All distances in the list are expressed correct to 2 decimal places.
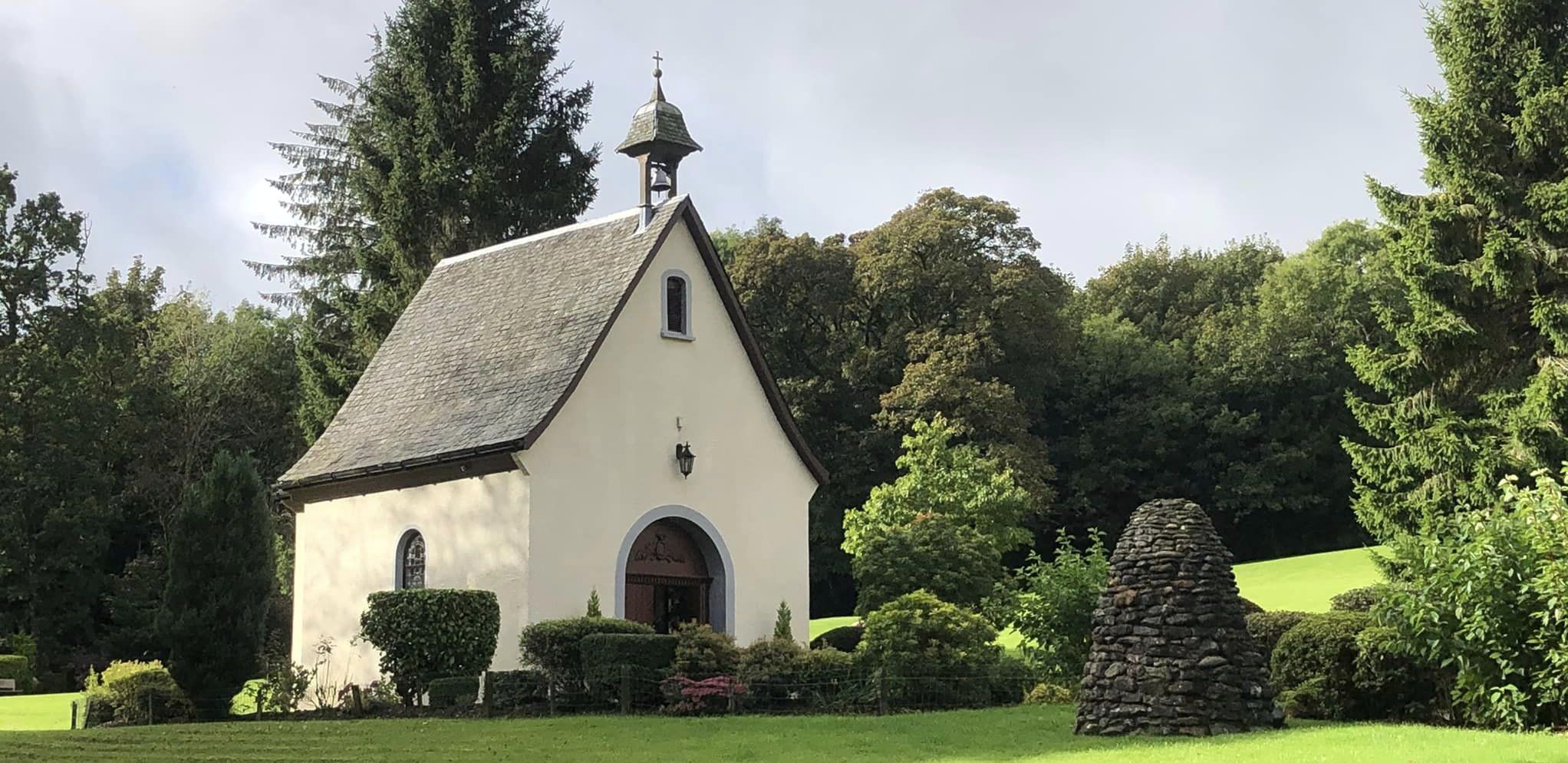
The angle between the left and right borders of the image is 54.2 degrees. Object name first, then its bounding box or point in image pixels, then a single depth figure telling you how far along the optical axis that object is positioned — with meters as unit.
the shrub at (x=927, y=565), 30.41
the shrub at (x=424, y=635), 21.25
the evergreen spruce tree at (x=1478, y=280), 27.45
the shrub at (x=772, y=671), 19.94
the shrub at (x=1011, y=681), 21.73
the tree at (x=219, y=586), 21.73
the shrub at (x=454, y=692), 20.53
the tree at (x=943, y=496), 38.50
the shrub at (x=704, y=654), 20.58
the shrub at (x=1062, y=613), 22.44
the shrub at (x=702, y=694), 19.41
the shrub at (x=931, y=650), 20.97
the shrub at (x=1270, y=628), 20.06
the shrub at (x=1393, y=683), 17.20
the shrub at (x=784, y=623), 25.38
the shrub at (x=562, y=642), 21.22
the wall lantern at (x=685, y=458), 24.67
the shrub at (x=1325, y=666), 17.62
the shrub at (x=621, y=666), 20.16
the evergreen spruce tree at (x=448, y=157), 40.00
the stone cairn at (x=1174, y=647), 15.84
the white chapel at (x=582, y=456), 23.28
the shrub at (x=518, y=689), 20.77
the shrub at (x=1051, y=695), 21.31
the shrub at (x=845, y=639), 27.44
